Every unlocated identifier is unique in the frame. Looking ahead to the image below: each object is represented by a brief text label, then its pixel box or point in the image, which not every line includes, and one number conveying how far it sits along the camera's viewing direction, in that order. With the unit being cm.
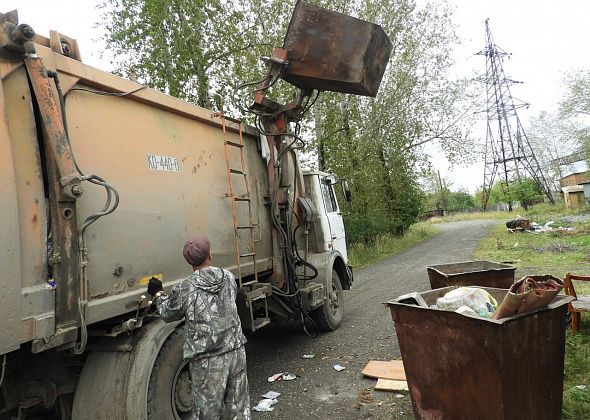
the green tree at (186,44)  1168
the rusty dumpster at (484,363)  252
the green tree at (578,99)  2900
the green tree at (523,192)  3119
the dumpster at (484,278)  472
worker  277
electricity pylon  3616
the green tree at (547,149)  4675
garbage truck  224
